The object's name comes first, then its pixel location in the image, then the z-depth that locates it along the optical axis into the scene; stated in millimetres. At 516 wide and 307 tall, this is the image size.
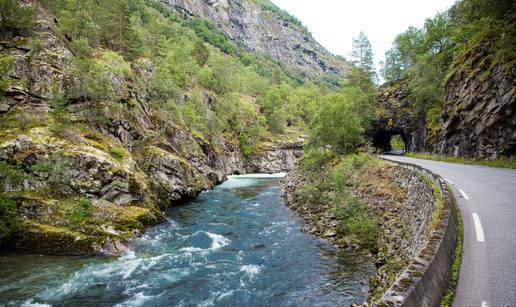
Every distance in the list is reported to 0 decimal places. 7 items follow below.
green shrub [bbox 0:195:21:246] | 15578
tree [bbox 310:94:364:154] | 35188
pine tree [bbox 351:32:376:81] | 61656
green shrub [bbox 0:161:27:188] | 17312
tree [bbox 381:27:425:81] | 60350
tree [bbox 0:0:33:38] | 27047
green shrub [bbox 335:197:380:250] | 17172
